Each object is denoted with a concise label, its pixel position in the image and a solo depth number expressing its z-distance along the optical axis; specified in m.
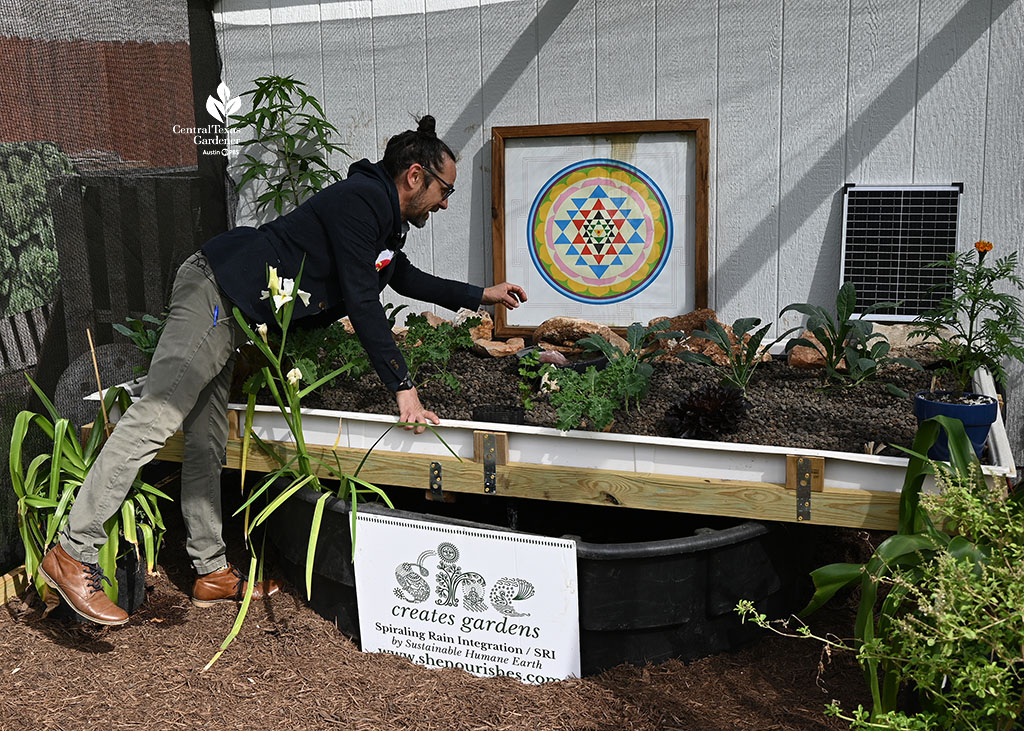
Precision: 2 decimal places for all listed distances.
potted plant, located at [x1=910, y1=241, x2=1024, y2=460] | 2.50
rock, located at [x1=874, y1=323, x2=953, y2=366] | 3.37
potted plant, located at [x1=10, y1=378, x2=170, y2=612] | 2.96
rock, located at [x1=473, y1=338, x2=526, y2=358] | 3.76
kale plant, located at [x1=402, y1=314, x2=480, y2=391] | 3.33
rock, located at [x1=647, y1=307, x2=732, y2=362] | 3.50
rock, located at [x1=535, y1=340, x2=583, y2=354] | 3.62
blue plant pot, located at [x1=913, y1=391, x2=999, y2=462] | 2.46
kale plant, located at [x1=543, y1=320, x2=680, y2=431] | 2.76
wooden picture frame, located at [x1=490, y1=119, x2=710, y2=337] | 3.75
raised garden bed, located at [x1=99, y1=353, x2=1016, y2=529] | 2.51
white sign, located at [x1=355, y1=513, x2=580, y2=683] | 2.57
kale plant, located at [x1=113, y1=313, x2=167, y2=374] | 3.48
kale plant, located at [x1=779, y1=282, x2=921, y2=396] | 3.10
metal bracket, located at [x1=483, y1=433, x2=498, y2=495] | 2.84
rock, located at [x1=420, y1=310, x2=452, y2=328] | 4.12
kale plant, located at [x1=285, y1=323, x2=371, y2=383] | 3.14
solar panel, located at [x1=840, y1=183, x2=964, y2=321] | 3.45
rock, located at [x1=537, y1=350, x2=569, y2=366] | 3.39
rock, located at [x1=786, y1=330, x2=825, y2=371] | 3.35
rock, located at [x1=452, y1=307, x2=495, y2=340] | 4.07
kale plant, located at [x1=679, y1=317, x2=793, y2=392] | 3.14
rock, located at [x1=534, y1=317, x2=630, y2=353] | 3.65
